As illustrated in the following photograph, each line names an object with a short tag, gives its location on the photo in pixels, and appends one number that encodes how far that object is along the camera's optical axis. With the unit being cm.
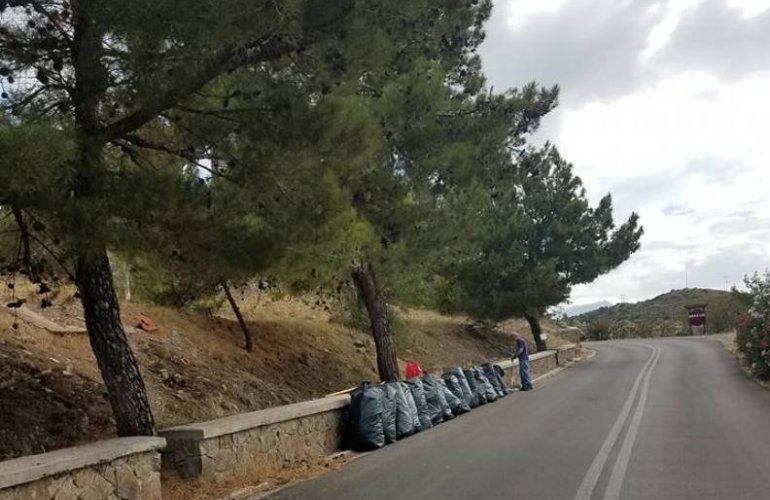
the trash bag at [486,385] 1800
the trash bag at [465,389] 1638
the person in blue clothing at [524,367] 2139
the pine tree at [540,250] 3247
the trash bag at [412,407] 1270
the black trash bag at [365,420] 1127
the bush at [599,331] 6638
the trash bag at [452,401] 1498
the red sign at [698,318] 6009
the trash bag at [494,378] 1892
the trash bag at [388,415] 1173
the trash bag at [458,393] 1562
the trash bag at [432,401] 1398
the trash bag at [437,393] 1419
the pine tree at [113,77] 674
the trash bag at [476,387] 1731
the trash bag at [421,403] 1334
